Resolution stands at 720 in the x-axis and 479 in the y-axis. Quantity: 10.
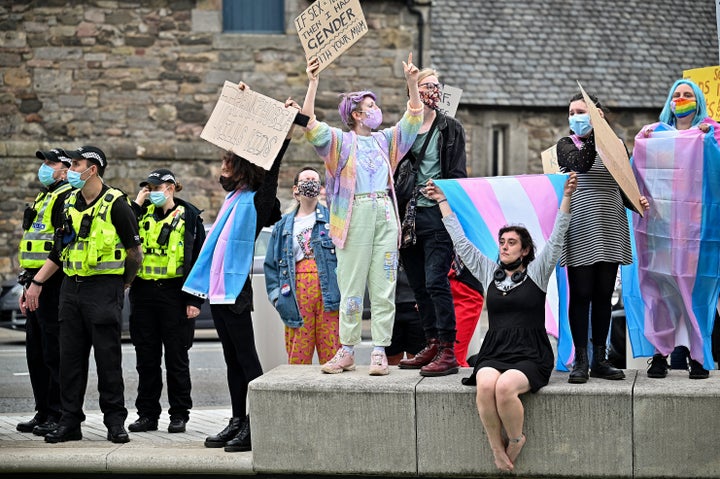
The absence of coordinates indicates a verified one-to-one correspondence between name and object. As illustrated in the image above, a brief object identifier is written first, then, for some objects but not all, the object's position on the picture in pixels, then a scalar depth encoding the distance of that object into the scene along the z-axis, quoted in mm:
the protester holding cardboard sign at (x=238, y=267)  13062
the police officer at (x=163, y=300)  14695
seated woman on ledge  11584
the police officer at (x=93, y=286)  13834
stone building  33710
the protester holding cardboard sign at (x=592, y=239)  12413
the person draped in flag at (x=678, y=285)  12612
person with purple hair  12702
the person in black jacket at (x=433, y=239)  12895
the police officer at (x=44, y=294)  14747
